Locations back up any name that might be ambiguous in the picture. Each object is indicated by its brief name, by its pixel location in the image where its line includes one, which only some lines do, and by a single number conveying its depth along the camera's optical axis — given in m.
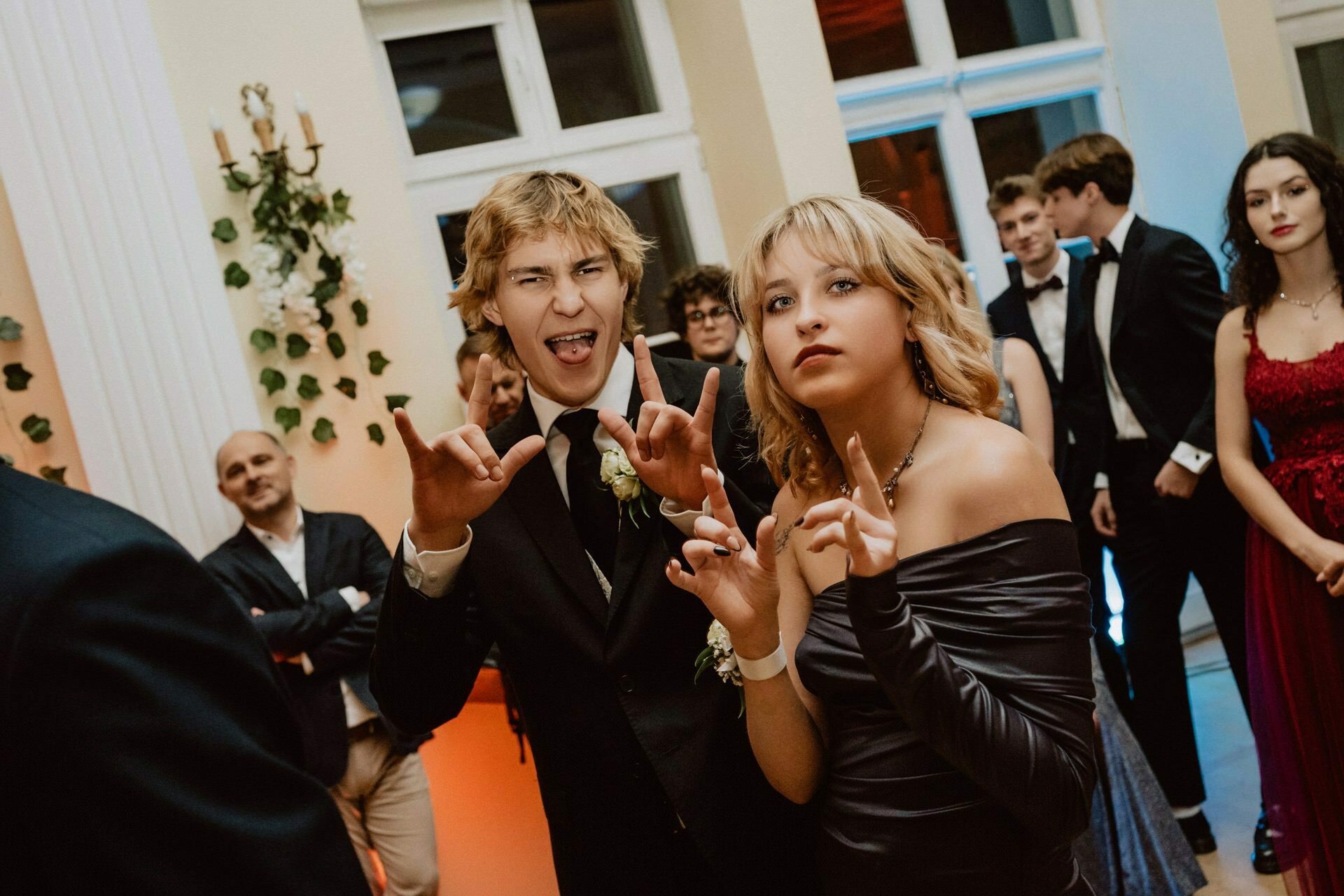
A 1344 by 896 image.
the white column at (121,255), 3.34
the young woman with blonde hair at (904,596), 1.21
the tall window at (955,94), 4.65
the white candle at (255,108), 3.46
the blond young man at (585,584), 1.49
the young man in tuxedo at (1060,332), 3.42
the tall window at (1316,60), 4.89
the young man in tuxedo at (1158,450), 3.11
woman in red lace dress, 2.43
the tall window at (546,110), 4.14
